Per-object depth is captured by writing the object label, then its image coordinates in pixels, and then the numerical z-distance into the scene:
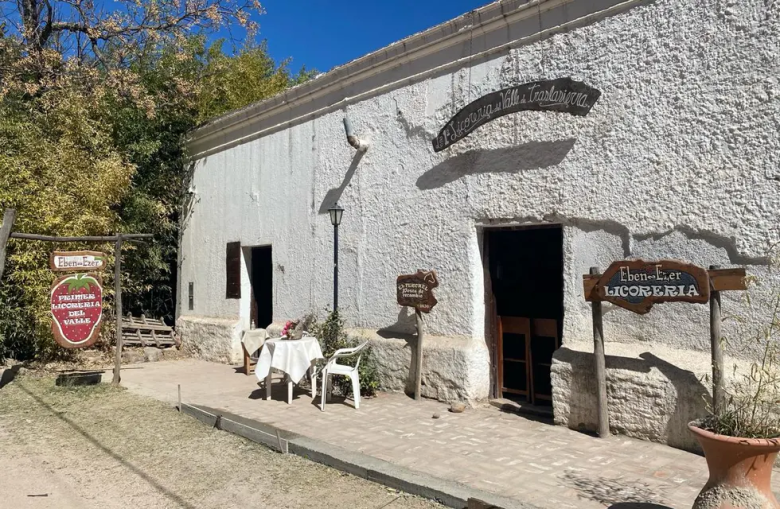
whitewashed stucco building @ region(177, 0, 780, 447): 4.84
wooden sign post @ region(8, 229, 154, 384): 8.29
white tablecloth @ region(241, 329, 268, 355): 8.90
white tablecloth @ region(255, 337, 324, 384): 6.81
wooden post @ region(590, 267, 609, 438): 5.16
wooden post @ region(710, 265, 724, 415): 4.34
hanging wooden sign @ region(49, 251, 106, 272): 7.94
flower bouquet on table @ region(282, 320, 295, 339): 7.82
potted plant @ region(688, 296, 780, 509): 3.08
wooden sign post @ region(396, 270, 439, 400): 6.81
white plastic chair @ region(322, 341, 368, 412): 6.61
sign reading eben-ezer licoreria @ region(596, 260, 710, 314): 4.59
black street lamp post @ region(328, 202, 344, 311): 8.00
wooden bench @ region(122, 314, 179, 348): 11.32
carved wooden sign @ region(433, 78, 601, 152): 5.74
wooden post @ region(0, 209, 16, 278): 7.09
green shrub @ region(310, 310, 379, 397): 7.08
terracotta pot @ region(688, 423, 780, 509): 3.07
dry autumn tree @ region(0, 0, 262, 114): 11.45
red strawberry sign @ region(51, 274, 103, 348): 7.93
